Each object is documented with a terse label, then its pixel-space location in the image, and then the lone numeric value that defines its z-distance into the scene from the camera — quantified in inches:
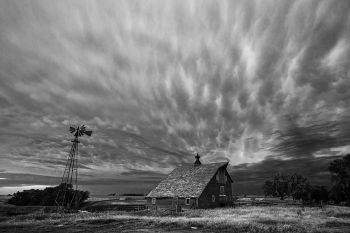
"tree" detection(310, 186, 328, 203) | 2284.7
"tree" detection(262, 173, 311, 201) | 3516.2
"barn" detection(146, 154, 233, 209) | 1657.2
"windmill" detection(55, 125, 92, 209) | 1437.0
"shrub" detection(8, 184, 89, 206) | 1993.1
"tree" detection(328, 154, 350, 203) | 1923.0
